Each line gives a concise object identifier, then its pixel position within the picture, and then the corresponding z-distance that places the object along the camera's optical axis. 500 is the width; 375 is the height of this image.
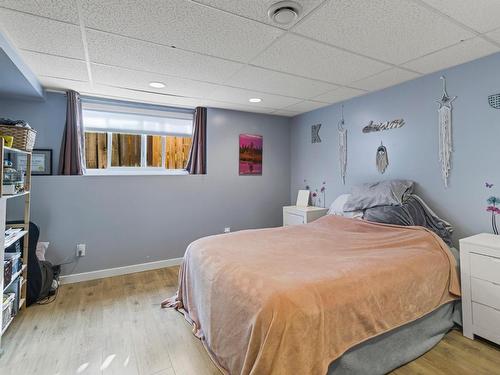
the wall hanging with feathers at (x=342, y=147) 3.52
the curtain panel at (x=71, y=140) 3.01
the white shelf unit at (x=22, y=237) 1.82
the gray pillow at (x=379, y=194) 2.63
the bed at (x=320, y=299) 1.30
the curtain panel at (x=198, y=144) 3.71
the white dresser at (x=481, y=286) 1.82
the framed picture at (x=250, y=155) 4.07
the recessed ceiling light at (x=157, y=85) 2.75
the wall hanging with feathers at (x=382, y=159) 3.02
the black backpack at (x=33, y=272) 2.50
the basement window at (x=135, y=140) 3.34
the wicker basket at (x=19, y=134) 2.14
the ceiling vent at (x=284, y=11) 1.48
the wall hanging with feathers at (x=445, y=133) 2.45
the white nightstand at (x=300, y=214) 3.61
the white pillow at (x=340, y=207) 2.97
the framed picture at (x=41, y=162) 2.94
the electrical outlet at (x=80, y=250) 3.08
